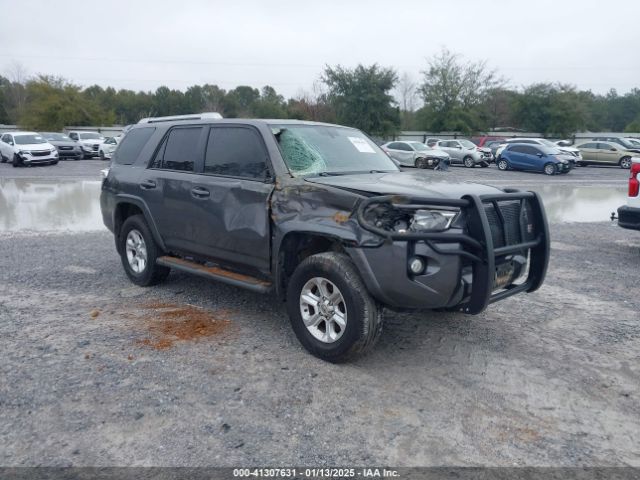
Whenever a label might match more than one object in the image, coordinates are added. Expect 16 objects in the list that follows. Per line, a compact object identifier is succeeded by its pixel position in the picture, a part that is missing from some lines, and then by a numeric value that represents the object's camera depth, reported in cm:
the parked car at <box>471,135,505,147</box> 3798
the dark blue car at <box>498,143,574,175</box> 2714
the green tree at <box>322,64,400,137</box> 4903
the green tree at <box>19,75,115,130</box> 5331
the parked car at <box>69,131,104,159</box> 3503
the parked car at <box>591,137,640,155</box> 3375
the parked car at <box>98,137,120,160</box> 3369
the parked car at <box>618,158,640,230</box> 812
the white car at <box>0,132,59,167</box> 2642
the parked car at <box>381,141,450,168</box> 2828
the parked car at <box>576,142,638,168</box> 3216
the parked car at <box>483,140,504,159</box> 3454
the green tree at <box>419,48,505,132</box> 5400
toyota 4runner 398
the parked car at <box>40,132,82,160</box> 3262
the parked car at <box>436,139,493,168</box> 3241
